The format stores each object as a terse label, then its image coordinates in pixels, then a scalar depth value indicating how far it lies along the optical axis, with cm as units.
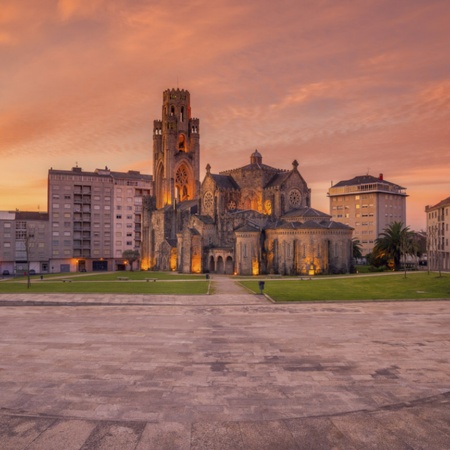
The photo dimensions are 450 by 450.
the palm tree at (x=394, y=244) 6394
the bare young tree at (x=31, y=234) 9085
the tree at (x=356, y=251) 7679
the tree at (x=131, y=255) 9132
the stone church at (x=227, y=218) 6178
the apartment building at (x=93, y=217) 9444
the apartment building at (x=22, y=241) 8912
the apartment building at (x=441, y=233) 7531
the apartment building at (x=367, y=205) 11612
